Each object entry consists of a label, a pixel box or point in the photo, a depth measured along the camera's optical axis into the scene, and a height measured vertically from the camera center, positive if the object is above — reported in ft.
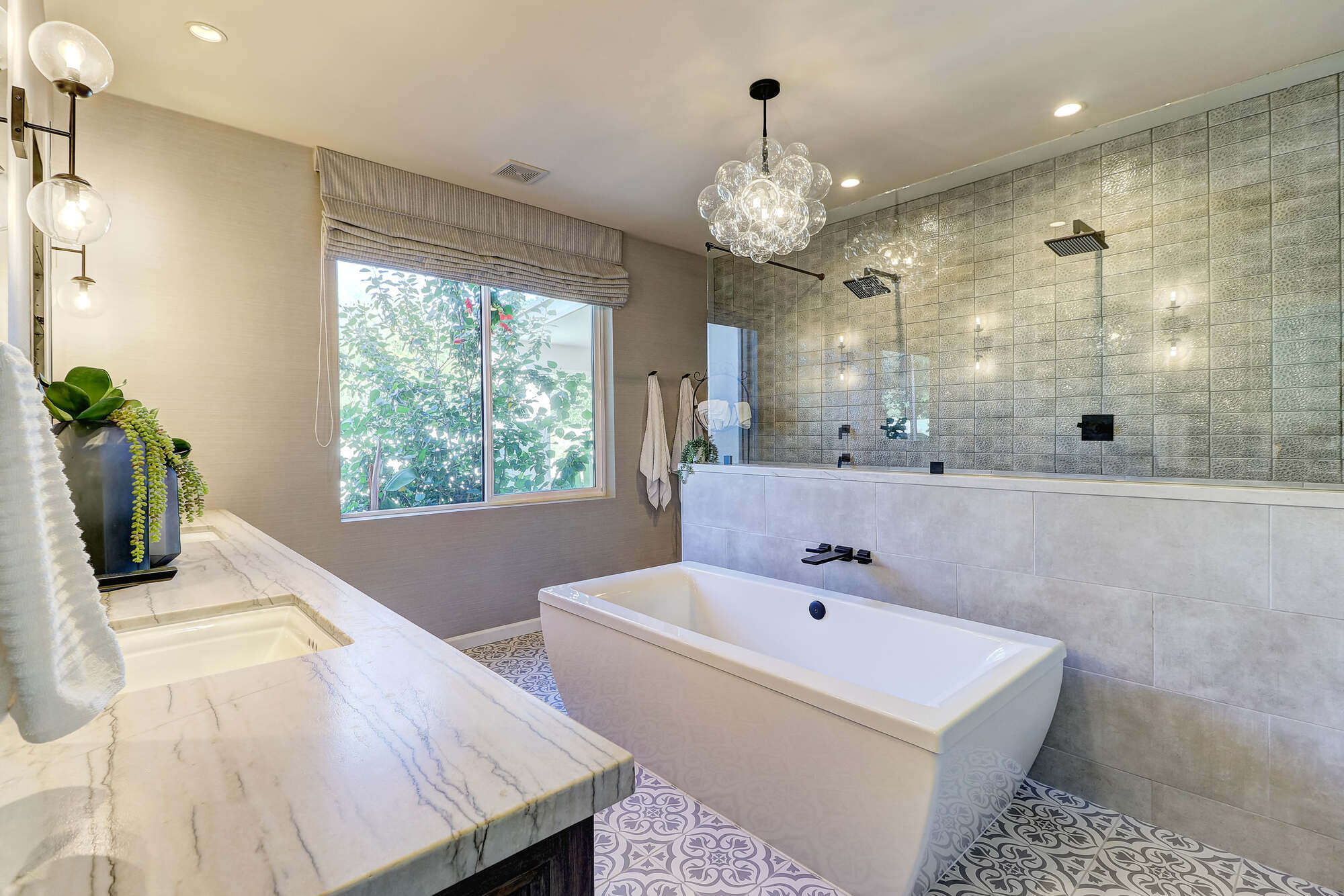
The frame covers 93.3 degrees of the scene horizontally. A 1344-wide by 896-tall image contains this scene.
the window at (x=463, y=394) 10.76 +1.02
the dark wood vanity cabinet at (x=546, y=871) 1.72 -1.20
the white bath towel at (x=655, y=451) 14.60 -0.13
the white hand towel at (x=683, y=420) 15.10 +0.59
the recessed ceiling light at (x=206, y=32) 6.96 +4.64
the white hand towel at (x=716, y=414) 11.53 +0.57
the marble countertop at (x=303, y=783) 1.47 -0.96
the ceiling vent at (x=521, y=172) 10.57 +4.69
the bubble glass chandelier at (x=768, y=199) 7.59 +3.01
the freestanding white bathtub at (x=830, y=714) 4.93 -2.57
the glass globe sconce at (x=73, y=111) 4.05 +2.39
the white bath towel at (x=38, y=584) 1.21 -0.27
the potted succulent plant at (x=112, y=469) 3.91 -0.12
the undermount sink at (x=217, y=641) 3.27 -1.05
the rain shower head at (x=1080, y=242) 8.15 +2.61
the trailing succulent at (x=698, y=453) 11.55 -0.15
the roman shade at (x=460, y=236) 10.13 +3.87
